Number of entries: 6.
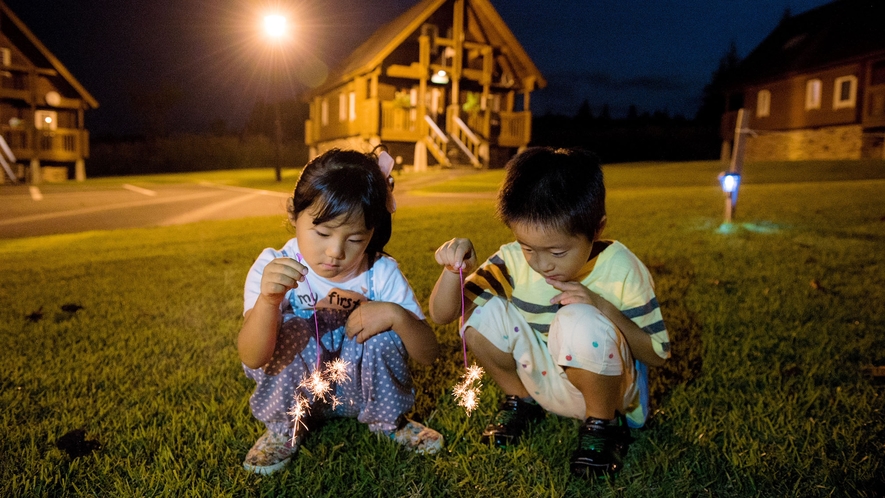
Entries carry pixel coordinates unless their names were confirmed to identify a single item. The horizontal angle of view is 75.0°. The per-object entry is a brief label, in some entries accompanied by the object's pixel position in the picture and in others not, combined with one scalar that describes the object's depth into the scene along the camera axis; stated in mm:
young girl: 1998
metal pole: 15234
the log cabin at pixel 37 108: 23328
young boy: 1976
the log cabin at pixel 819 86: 23000
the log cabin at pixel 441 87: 21828
